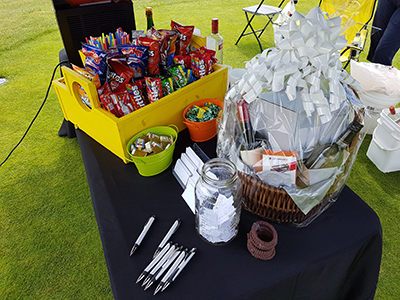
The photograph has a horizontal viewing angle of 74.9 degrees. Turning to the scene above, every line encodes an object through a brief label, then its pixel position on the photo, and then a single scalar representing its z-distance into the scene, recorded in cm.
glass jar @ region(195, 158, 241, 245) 62
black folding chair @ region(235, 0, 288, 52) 312
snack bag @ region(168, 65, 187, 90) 102
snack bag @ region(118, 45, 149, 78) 95
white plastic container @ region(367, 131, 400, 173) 165
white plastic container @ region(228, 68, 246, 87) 120
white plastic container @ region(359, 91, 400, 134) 182
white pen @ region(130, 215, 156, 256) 69
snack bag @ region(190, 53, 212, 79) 106
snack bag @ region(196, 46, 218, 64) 111
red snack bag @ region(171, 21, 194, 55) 111
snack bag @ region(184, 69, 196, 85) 105
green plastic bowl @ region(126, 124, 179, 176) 85
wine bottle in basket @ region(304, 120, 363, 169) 66
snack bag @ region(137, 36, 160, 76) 98
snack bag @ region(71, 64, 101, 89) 93
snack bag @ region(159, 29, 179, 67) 106
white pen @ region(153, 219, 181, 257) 69
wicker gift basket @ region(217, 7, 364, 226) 62
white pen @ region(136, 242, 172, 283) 63
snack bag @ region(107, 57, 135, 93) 93
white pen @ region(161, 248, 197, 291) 61
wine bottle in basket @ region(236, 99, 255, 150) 74
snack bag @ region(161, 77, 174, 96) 99
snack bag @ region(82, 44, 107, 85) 92
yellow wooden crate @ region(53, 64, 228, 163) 90
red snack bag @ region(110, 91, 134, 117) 90
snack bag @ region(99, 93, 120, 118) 91
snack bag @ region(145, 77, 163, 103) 94
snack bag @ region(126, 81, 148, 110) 92
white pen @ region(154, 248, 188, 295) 61
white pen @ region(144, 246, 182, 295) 62
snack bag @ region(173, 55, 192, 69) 107
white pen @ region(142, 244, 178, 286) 63
